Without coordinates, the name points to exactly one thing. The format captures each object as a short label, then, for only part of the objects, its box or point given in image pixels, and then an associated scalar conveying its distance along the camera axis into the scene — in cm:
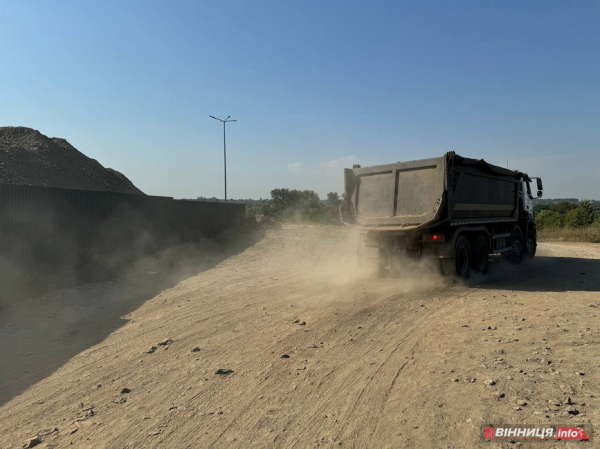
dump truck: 1004
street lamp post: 3694
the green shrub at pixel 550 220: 3706
